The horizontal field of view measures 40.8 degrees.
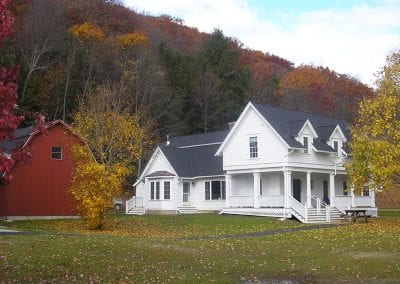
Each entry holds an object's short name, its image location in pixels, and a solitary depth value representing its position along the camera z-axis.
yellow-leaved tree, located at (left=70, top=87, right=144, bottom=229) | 29.52
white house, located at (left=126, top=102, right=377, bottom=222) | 37.97
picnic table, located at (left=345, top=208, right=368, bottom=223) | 34.22
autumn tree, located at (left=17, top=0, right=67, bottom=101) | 54.94
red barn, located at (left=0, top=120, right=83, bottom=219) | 35.41
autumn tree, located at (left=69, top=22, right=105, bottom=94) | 58.12
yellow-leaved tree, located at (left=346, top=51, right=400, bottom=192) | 28.52
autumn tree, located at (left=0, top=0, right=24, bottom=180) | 8.35
